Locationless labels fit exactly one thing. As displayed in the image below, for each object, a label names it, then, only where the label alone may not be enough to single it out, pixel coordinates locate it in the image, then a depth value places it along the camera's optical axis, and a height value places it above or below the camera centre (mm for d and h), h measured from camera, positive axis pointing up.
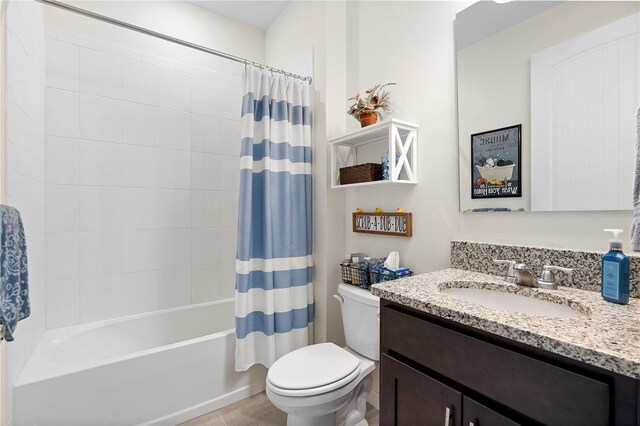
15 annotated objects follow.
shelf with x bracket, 1522 +376
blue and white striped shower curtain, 1798 -57
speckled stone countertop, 590 -260
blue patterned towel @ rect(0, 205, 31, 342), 962 -203
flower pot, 1690 +534
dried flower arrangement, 1694 +607
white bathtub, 1394 -863
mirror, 976 +407
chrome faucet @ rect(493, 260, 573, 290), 1037 -221
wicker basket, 1651 +225
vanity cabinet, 599 -399
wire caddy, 1549 -327
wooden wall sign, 1641 -58
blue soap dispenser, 860 -170
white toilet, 1264 -711
